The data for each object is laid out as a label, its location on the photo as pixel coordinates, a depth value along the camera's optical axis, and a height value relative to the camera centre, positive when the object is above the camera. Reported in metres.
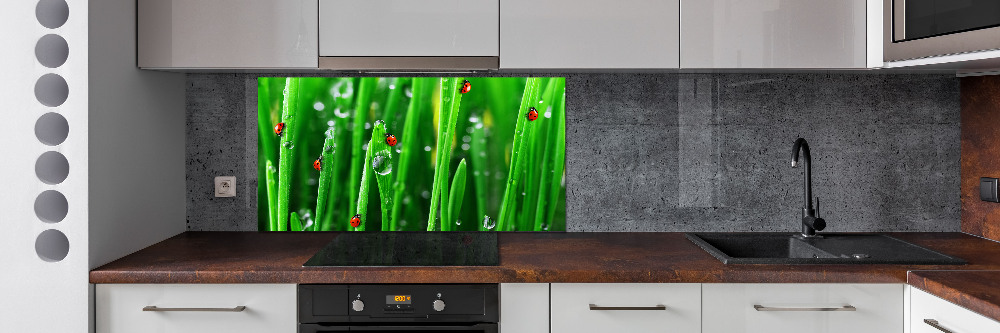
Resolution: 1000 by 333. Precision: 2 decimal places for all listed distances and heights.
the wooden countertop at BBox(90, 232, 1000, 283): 1.83 -0.26
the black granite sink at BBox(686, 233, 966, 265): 2.23 -0.25
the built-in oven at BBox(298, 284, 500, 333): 1.85 -0.35
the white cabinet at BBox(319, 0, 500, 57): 2.12 +0.41
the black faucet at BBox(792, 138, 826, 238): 2.25 -0.13
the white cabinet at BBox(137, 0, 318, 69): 2.13 +0.38
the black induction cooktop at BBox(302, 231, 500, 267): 1.94 -0.25
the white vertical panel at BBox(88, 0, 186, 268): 1.92 +0.06
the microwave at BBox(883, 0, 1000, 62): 1.79 +0.37
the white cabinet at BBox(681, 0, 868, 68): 2.13 +0.40
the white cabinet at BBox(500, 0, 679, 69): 2.13 +0.39
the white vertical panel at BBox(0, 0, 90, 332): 1.86 -0.06
